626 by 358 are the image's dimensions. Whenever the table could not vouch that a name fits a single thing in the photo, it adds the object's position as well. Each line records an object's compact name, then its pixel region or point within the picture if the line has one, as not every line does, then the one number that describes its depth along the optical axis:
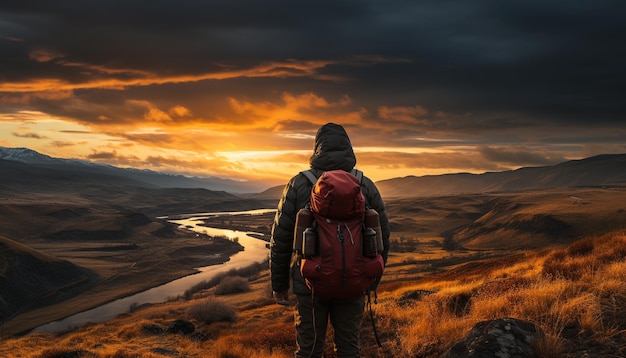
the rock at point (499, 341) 5.53
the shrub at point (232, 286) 64.69
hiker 5.54
